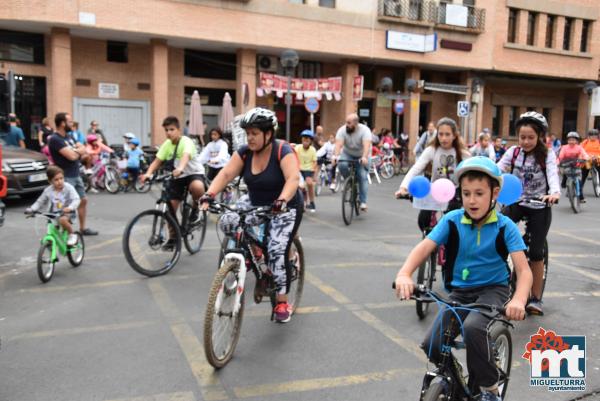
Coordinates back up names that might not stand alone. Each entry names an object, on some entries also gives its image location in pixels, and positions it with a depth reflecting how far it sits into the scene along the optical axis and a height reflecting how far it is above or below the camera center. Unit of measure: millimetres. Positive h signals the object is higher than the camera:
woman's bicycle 3795 -1079
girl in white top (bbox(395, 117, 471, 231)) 5527 -177
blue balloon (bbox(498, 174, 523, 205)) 3943 -361
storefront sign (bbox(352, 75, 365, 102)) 24861 +2165
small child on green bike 6500 -852
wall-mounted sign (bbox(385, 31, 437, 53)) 26719 +4614
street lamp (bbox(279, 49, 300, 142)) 15411 +2045
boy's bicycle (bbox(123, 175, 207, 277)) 6266 -1241
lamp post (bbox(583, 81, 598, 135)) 27383 +2649
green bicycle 6137 -1354
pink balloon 3824 -356
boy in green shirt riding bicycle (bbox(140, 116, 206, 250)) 7098 -426
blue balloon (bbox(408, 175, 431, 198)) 4086 -363
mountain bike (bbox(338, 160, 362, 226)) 9977 -1044
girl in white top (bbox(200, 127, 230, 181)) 10805 -423
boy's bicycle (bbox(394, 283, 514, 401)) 2633 -1120
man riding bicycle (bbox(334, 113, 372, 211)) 10133 -156
